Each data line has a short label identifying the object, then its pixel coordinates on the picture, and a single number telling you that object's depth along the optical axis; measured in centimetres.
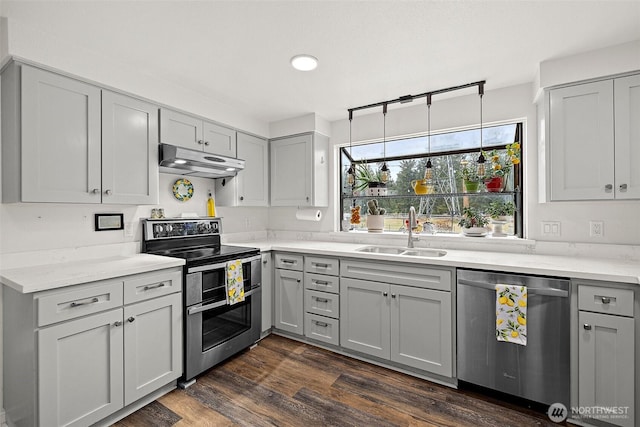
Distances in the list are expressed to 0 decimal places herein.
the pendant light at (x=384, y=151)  308
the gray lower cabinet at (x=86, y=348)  150
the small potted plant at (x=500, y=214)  268
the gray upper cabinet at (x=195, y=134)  246
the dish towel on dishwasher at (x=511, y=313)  188
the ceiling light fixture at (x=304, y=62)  209
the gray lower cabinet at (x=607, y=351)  165
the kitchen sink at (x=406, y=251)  266
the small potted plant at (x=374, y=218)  325
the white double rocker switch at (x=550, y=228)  240
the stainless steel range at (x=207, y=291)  219
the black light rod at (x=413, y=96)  250
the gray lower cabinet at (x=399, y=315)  219
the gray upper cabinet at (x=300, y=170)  332
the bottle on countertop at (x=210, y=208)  313
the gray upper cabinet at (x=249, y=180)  315
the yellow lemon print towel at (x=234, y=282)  244
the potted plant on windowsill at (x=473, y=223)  273
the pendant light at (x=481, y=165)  263
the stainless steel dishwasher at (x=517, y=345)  181
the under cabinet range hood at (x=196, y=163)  235
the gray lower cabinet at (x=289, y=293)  287
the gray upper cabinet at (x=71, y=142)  171
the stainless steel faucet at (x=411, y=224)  281
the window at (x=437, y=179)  272
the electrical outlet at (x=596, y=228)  224
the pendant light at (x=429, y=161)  270
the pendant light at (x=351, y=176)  328
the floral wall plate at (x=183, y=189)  284
